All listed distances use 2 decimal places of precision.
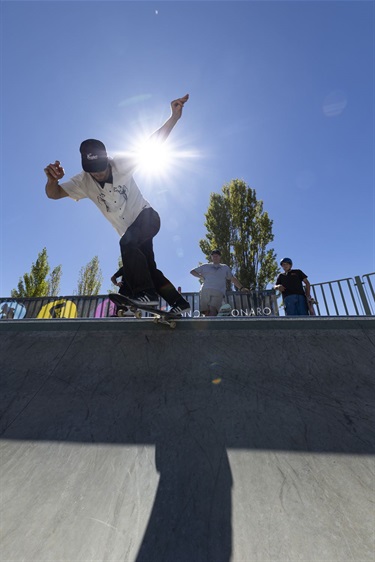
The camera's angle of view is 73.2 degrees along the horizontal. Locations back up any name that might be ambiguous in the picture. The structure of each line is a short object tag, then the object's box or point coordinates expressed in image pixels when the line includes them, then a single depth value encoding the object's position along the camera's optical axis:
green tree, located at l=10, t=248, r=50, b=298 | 18.97
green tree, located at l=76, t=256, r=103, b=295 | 23.17
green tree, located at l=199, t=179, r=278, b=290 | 15.20
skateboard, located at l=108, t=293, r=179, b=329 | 2.31
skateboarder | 2.35
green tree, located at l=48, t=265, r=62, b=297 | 22.33
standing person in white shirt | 5.25
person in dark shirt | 5.32
